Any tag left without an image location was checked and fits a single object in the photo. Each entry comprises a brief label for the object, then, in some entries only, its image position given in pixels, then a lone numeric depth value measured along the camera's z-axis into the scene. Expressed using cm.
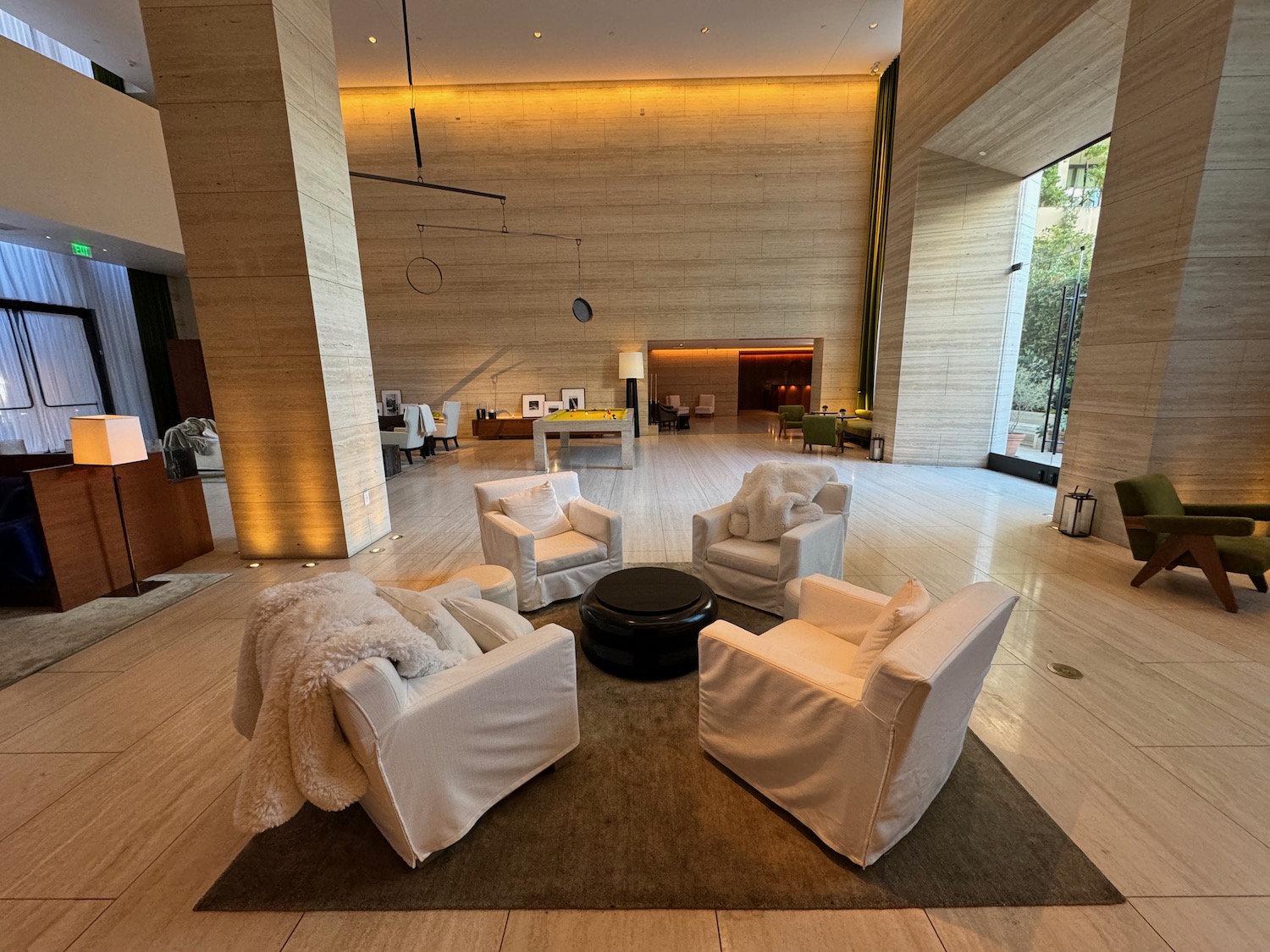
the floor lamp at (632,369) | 1077
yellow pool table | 755
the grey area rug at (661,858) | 146
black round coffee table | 234
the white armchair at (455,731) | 136
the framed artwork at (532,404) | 1130
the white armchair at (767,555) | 290
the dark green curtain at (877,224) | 943
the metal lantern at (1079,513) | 447
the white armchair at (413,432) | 825
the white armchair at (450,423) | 971
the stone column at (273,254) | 365
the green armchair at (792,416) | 1033
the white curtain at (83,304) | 814
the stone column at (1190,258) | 351
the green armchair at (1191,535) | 309
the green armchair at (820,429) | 844
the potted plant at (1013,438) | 742
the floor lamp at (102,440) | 337
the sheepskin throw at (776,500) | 310
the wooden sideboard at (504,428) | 1127
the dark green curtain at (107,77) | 910
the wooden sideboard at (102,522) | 330
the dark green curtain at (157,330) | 1020
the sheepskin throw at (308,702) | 131
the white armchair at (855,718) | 137
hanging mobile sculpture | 1076
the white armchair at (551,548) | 301
